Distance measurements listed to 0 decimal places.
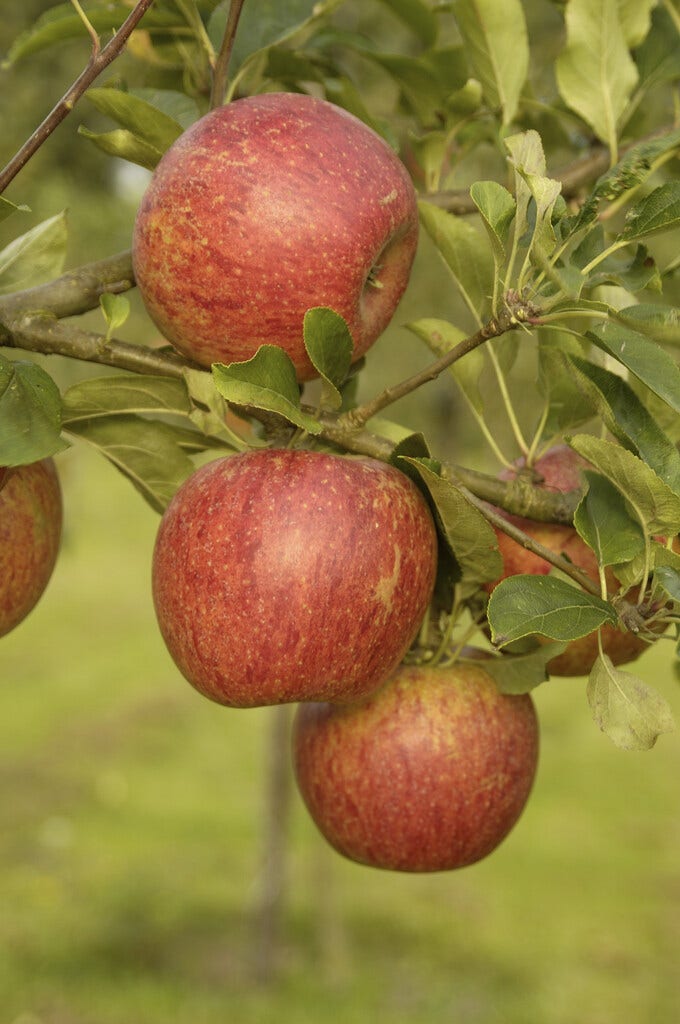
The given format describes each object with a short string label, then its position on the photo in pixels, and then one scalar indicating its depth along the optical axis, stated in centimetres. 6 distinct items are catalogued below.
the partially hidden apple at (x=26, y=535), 118
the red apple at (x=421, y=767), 121
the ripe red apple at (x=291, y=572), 114
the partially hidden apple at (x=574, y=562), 120
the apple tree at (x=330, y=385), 112
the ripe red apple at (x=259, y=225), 113
